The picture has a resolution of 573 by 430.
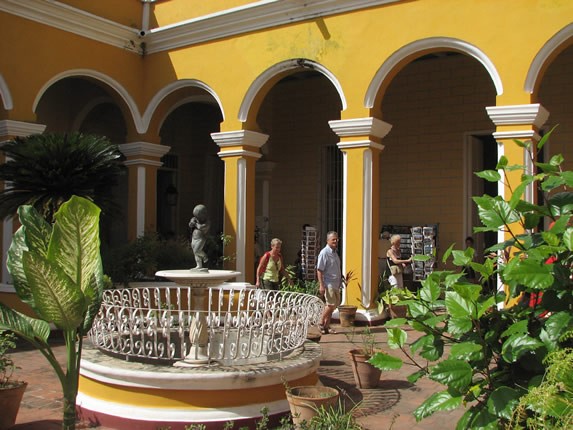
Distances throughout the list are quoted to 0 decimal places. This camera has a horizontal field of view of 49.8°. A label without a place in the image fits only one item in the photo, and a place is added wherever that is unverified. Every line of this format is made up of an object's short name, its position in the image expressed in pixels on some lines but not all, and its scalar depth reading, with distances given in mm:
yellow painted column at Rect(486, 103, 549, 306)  8531
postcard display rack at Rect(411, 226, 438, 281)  12164
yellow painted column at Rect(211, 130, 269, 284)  11266
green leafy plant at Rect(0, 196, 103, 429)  3262
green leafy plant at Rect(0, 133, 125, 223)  7996
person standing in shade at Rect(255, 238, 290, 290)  9094
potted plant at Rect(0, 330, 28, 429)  4926
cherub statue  6262
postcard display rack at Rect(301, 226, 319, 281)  13562
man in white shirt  8906
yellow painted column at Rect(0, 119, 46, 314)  10328
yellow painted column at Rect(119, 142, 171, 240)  12523
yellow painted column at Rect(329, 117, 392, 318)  9766
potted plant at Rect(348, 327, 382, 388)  6113
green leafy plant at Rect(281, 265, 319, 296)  9586
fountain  4832
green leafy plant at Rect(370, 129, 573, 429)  2344
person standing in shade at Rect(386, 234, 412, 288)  9872
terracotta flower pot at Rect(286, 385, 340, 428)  4473
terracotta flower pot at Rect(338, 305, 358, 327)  9398
